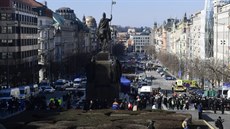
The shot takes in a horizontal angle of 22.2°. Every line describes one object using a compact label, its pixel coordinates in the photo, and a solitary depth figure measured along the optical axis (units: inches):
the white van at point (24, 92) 2271.5
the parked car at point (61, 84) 3142.7
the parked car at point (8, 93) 2108.5
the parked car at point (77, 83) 3271.2
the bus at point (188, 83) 3387.3
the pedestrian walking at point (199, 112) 1395.3
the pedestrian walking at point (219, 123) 1120.2
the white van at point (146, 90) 2518.7
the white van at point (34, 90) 2509.4
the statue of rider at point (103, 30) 1806.1
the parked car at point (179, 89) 3193.9
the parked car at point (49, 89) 2829.7
